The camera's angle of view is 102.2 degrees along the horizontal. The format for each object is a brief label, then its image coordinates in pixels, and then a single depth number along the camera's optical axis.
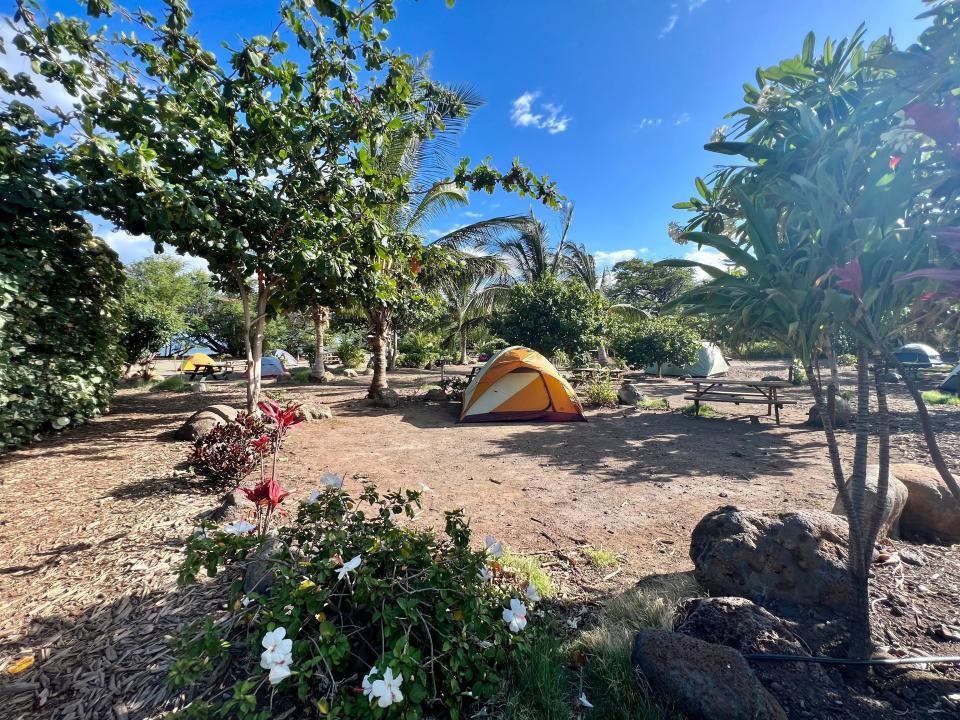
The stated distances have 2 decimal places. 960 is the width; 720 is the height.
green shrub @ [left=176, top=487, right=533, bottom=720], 1.31
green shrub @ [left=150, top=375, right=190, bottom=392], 12.24
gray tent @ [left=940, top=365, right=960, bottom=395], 11.50
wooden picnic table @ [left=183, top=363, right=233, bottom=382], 17.73
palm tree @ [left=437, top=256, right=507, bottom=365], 14.20
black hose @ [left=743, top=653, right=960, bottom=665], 1.70
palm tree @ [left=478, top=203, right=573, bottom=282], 16.64
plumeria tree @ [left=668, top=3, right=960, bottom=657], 1.63
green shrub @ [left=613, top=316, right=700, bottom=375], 17.06
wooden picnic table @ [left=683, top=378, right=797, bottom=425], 8.59
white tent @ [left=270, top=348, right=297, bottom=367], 26.72
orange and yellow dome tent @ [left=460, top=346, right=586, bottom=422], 8.91
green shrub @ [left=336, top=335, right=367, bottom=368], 21.84
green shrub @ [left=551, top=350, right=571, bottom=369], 14.23
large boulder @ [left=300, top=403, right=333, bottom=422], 8.20
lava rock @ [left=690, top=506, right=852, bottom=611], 2.25
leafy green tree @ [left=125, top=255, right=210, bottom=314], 25.38
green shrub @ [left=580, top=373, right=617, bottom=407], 10.66
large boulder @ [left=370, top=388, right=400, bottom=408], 10.31
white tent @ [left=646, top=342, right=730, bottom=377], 18.86
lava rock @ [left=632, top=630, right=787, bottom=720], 1.44
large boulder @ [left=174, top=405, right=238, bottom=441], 5.75
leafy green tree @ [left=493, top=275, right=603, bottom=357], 13.31
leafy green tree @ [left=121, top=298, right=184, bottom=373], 14.27
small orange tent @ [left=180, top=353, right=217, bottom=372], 18.44
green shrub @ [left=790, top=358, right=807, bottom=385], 14.08
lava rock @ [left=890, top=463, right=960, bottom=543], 3.07
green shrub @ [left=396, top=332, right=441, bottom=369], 23.75
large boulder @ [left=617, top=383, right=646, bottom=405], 11.11
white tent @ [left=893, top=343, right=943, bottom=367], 19.38
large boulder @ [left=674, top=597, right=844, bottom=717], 1.61
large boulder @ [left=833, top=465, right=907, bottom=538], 2.73
